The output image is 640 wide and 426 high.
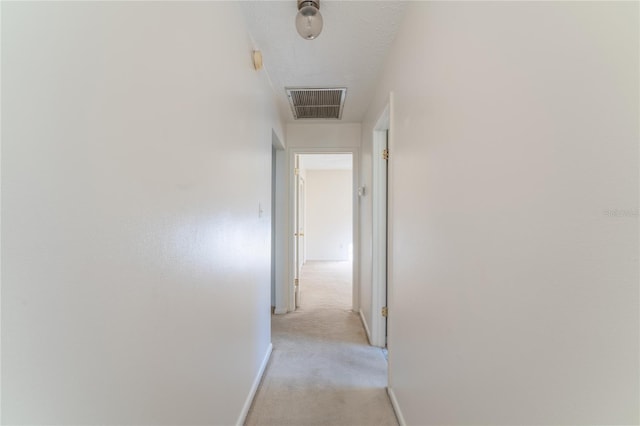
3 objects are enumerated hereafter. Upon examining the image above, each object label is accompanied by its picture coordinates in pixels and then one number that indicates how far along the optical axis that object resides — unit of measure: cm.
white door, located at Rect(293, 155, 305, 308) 342
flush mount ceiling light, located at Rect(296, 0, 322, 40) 136
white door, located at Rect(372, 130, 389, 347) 250
